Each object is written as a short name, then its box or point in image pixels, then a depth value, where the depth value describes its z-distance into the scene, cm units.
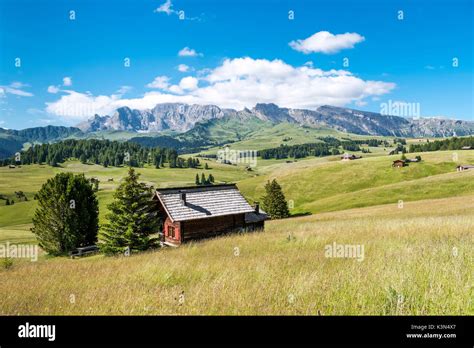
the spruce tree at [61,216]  5091
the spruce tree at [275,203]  8538
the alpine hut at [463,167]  11386
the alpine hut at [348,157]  17612
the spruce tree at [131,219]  3117
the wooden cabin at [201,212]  3369
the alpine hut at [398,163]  12222
